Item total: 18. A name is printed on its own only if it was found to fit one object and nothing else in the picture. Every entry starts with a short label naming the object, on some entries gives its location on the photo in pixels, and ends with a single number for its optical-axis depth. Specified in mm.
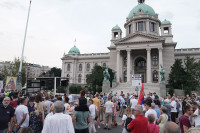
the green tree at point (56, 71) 80250
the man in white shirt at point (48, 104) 7344
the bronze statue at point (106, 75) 32219
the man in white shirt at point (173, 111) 10508
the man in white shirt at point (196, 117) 5630
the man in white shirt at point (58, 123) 3363
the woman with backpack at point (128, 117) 4562
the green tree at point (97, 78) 41469
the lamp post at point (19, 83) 18278
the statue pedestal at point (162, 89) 30219
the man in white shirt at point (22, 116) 5416
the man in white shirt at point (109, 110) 9171
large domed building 41375
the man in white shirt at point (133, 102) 10533
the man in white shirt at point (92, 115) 7409
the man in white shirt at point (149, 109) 5655
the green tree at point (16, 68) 39094
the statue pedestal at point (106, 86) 32562
